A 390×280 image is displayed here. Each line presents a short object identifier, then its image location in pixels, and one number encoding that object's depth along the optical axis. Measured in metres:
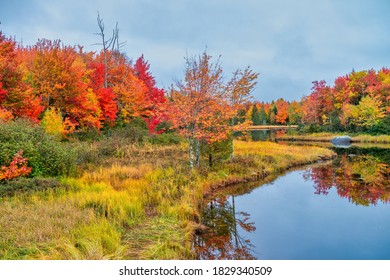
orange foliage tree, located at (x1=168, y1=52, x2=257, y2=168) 14.77
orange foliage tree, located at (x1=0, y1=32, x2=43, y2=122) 17.95
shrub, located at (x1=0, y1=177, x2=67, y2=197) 9.66
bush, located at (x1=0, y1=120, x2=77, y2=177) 11.10
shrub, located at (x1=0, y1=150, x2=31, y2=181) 10.23
